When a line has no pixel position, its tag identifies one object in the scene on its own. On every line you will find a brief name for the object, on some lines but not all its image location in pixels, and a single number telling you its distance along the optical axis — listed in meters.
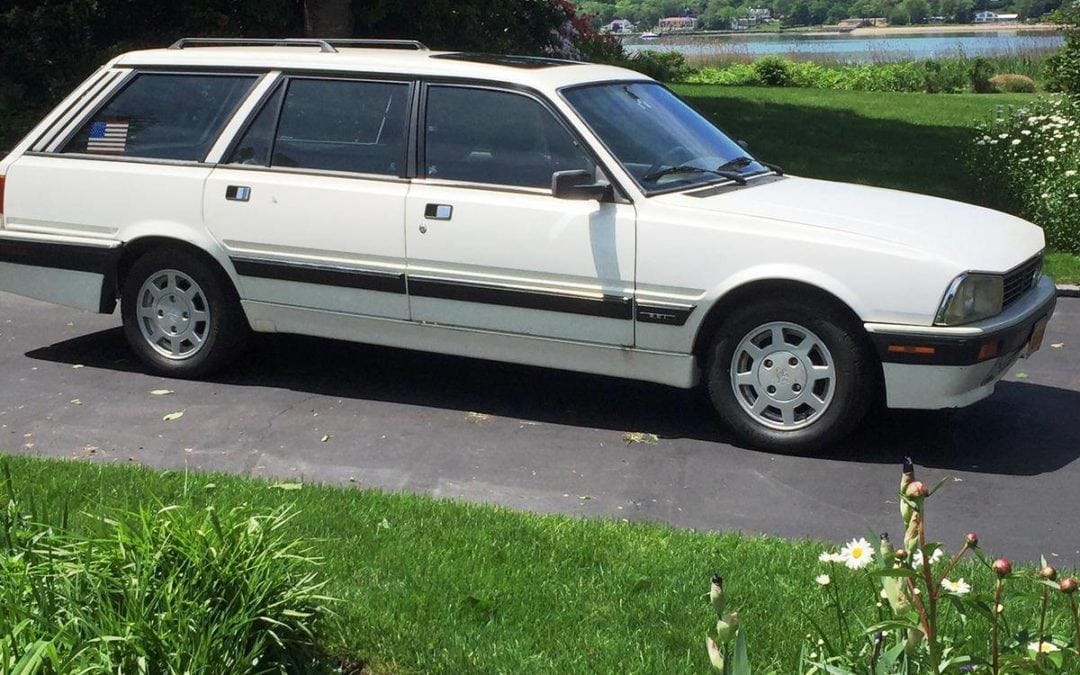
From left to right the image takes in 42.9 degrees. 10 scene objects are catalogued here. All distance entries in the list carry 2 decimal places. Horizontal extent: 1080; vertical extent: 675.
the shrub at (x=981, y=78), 31.25
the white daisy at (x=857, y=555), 3.08
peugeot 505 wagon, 6.15
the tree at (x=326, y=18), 16.31
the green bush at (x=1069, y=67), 16.92
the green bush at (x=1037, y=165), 11.41
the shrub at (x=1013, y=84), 30.69
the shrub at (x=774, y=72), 32.47
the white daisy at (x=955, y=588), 2.96
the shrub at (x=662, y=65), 28.23
